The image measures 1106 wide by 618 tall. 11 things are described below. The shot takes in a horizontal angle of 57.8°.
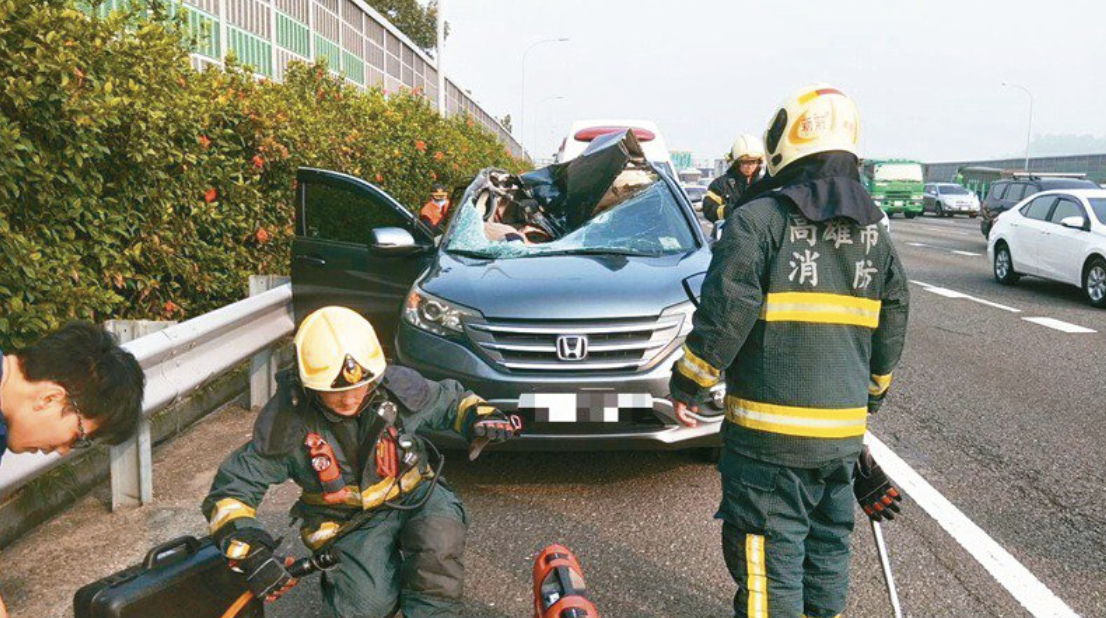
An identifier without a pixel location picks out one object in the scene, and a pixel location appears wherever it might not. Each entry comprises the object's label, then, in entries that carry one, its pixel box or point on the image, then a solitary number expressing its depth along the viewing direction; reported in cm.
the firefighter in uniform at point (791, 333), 284
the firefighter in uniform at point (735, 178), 882
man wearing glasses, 224
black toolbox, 252
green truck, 4353
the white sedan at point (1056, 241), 1343
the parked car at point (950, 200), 4531
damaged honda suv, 467
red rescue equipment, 282
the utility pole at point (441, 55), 2363
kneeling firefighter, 297
